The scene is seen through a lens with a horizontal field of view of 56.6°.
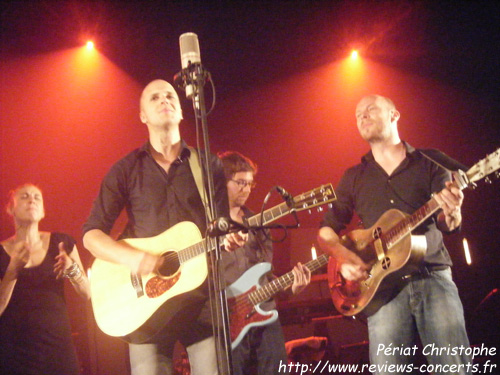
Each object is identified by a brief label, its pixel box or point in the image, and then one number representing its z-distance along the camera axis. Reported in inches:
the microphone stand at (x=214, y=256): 78.6
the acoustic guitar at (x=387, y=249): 121.6
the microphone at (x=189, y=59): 87.4
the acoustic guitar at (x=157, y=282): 105.5
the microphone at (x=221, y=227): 79.0
